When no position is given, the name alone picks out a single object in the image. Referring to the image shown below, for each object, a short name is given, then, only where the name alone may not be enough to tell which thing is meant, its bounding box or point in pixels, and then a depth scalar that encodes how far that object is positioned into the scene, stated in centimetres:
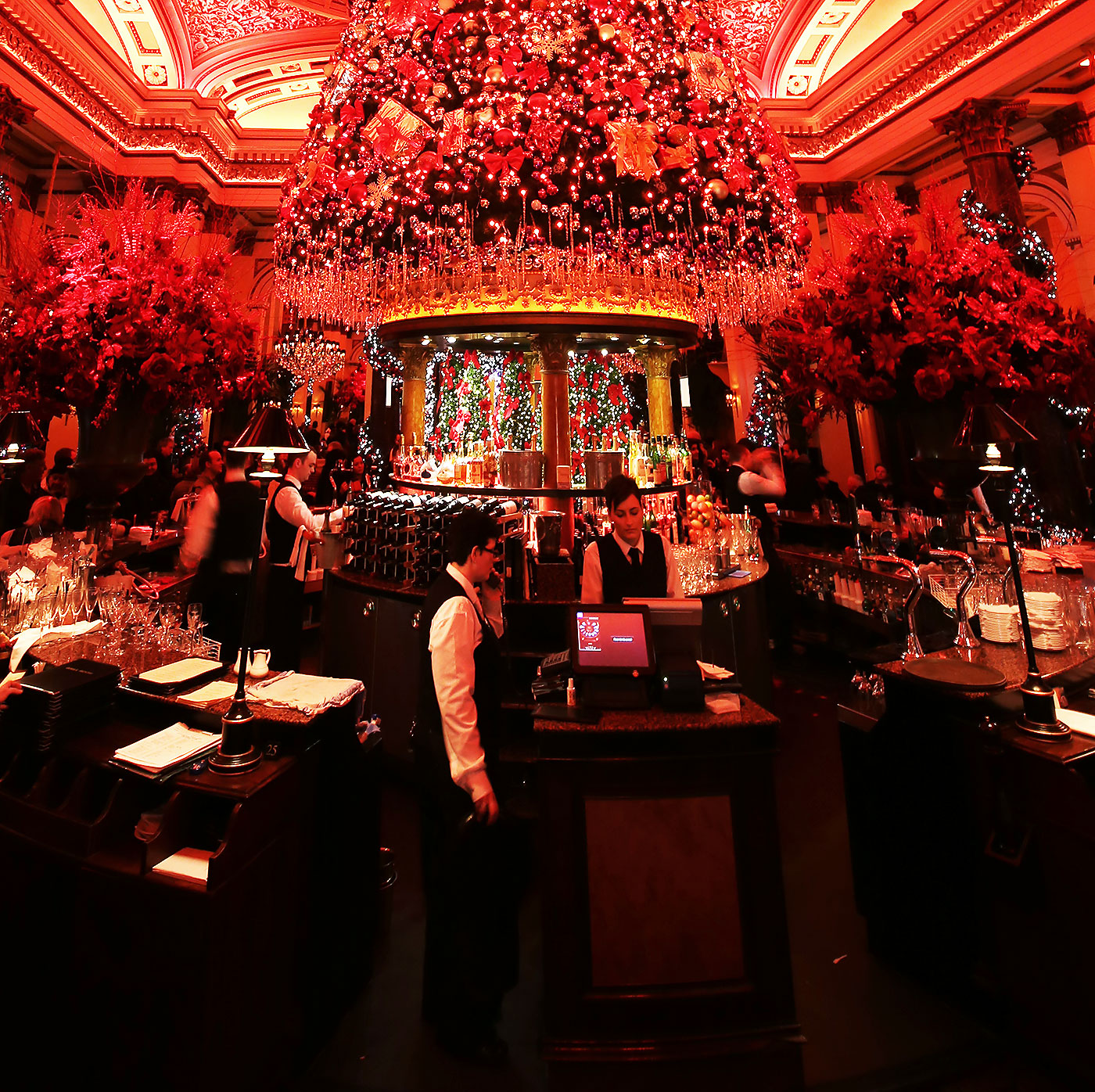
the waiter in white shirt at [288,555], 438
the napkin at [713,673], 206
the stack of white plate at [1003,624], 277
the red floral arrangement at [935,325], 243
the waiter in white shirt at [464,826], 185
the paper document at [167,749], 171
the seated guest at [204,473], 702
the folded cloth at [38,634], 229
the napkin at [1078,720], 188
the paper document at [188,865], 158
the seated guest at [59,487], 517
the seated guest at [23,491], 511
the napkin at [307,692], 198
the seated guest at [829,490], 895
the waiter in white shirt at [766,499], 517
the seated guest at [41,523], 445
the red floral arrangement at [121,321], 252
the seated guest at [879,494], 695
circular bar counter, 361
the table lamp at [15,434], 372
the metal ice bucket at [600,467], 488
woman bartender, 303
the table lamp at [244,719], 172
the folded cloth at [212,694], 200
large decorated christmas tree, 395
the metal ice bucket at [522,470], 467
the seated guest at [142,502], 645
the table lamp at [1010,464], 186
